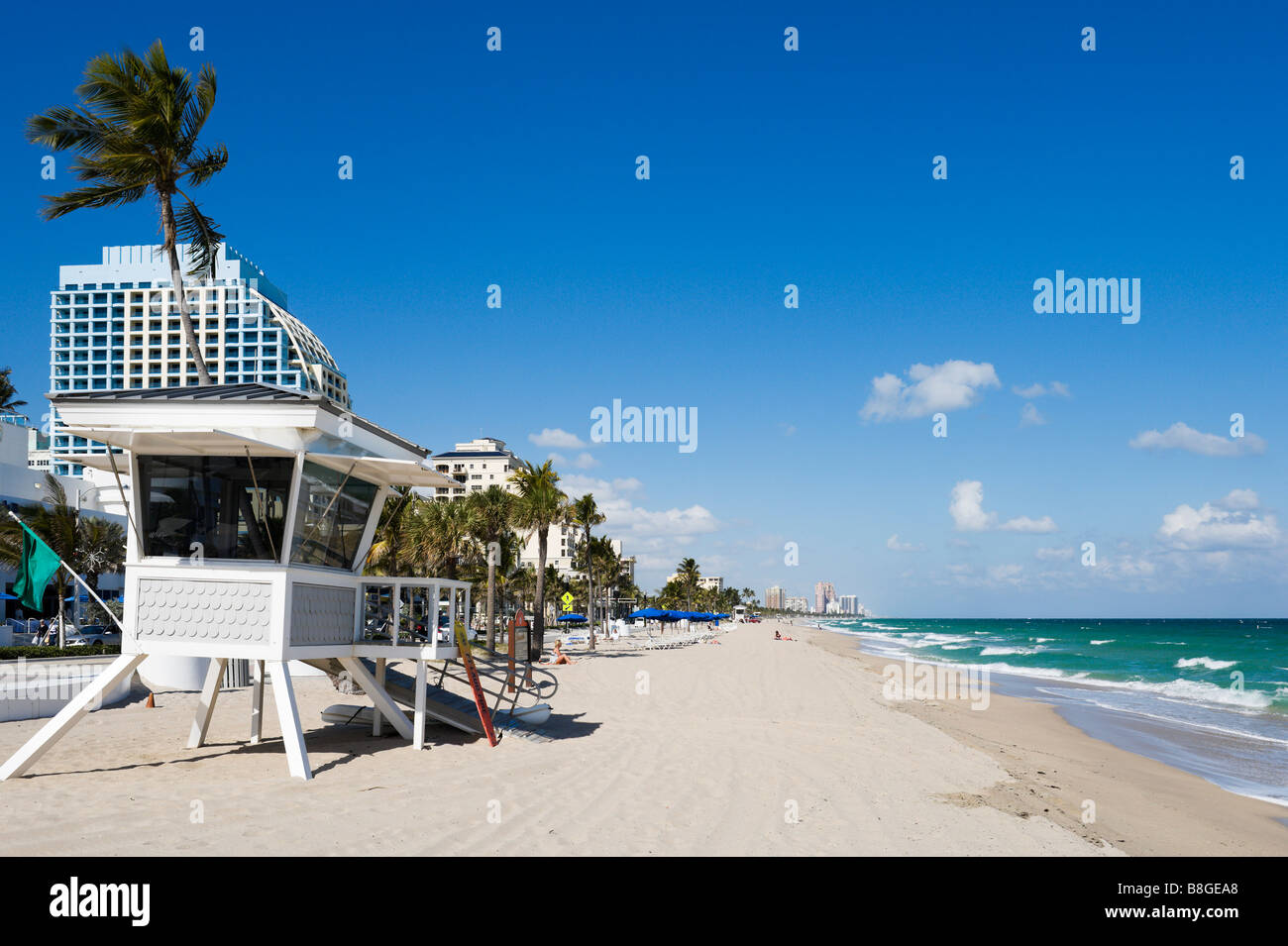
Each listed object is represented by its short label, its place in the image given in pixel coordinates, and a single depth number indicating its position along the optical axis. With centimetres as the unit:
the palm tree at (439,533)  3788
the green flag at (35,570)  1270
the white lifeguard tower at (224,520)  1162
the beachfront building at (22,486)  3794
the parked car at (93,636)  3431
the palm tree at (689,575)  13888
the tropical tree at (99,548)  3378
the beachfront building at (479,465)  15662
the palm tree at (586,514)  5350
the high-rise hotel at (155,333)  12125
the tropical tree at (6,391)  3256
